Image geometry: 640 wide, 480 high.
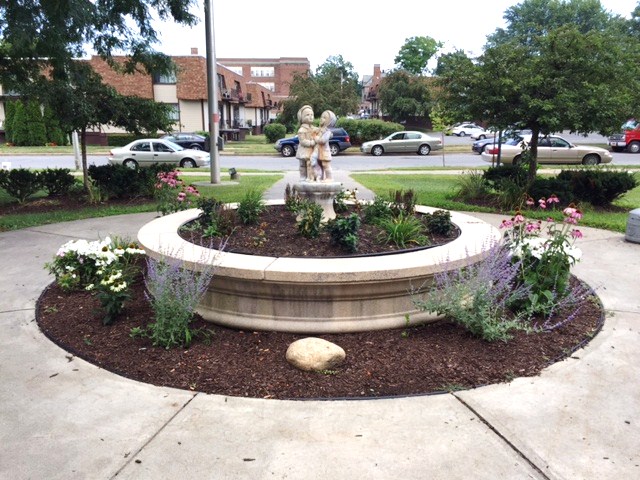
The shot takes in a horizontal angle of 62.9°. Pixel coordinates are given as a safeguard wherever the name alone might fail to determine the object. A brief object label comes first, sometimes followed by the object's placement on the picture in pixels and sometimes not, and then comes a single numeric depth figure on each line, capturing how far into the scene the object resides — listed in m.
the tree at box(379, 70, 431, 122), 47.97
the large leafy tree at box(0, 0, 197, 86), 8.17
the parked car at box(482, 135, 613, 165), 22.64
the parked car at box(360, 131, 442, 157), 30.73
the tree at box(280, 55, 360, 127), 42.41
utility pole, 15.10
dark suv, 29.99
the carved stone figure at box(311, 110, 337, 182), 6.24
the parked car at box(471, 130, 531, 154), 31.56
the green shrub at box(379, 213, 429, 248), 5.59
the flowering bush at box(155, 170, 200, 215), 7.58
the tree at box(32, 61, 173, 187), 10.65
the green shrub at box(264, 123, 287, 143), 38.25
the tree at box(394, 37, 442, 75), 72.81
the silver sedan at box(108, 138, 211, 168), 22.30
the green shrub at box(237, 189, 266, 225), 6.45
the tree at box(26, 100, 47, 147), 39.00
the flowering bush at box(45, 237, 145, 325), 4.62
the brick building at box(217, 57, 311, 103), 92.00
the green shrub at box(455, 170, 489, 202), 11.97
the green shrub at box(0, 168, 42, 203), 11.73
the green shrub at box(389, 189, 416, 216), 6.64
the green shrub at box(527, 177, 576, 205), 10.79
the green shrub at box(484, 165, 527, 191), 11.70
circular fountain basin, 4.23
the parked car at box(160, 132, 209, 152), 29.30
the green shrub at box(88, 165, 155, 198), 12.34
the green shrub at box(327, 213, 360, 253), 5.18
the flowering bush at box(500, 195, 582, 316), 4.80
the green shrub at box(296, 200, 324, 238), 5.67
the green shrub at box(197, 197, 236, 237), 5.91
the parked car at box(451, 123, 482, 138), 51.78
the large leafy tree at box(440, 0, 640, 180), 10.27
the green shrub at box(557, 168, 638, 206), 10.73
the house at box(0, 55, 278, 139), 37.78
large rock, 3.76
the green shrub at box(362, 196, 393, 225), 6.44
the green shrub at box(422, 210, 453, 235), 6.13
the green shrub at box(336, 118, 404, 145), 34.25
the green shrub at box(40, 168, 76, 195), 12.30
